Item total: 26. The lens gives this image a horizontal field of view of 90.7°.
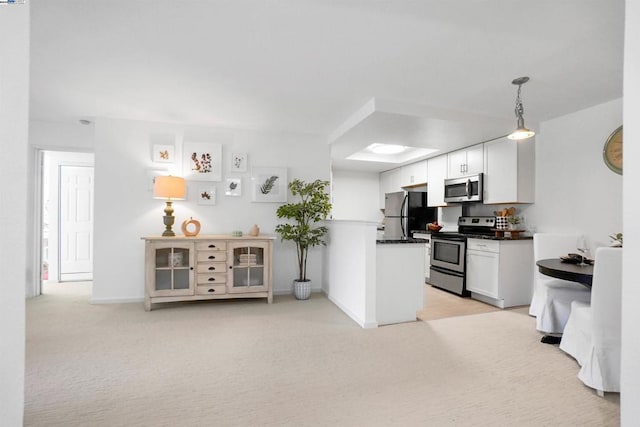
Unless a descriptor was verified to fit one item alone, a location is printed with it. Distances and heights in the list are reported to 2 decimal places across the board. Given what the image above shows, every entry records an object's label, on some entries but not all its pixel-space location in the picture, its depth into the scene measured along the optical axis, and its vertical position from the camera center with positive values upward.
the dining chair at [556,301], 2.63 -0.73
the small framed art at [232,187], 4.07 +0.33
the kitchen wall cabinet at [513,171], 3.76 +0.53
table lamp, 3.50 +0.23
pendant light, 2.61 +0.74
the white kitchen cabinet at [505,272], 3.67 -0.68
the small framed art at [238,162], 4.07 +0.65
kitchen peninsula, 2.99 -0.64
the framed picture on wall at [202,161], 3.92 +0.64
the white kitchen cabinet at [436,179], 4.98 +0.57
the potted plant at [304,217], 3.92 -0.05
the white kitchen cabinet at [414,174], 5.45 +0.72
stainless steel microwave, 4.24 +0.36
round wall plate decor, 3.00 +0.62
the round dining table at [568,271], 2.09 -0.40
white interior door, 5.00 -0.17
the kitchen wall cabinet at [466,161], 4.30 +0.76
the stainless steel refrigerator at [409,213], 5.51 +0.01
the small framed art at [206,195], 3.97 +0.22
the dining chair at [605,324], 1.81 -0.64
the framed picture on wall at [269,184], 4.15 +0.38
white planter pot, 3.92 -0.96
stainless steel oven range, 4.14 -0.54
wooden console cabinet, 3.45 -0.63
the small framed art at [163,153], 3.84 +0.72
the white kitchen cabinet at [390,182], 6.23 +0.66
